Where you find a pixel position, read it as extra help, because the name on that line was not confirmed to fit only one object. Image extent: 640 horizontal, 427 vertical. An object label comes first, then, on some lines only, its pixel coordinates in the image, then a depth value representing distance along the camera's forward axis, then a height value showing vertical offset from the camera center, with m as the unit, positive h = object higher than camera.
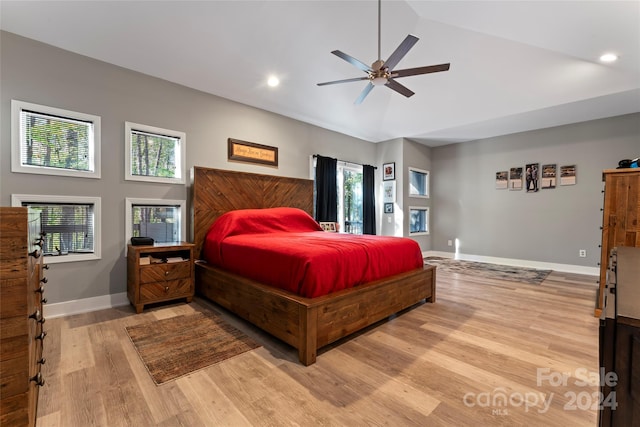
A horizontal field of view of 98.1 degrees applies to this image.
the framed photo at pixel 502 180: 5.84 +0.65
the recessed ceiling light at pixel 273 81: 4.00 +1.87
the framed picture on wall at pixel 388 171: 6.38 +0.90
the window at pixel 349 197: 5.99 +0.28
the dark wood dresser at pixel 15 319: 0.98 -0.40
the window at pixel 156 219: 3.33 -0.13
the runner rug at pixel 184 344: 1.94 -1.10
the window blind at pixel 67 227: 2.88 -0.20
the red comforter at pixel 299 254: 2.21 -0.42
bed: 2.06 -0.77
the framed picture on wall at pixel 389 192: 6.36 +0.42
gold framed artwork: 4.21 +0.91
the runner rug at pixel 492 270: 4.52 -1.11
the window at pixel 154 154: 3.33 +0.70
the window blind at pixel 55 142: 2.78 +0.71
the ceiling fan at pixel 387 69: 2.54 +1.34
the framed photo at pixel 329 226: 5.32 -0.32
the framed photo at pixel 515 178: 5.67 +0.66
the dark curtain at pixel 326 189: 5.36 +0.40
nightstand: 2.93 -0.71
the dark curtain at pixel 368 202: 6.28 +0.18
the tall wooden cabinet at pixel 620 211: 2.65 +0.00
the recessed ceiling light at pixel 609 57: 3.23 +1.82
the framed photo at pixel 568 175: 5.08 +0.66
